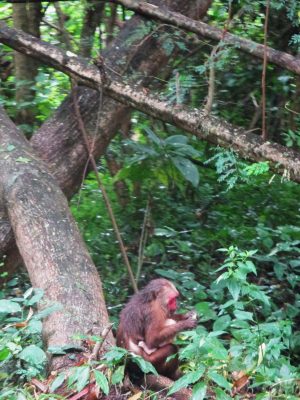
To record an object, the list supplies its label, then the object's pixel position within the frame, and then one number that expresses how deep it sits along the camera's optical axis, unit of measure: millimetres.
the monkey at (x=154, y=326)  8567
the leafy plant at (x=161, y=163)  12558
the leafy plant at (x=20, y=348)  7193
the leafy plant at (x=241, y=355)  6867
